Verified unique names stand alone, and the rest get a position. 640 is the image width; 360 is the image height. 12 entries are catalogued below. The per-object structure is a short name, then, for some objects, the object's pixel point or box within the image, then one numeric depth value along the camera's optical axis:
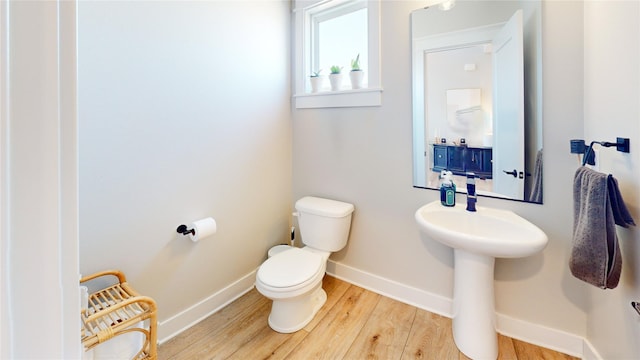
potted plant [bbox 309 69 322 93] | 2.21
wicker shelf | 1.04
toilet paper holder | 1.62
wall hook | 1.08
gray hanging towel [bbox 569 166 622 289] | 1.06
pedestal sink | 1.35
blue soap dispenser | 1.69
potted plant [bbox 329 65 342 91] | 2.11
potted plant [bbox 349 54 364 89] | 2.02
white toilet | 1.59
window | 1.96
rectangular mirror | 1.49
